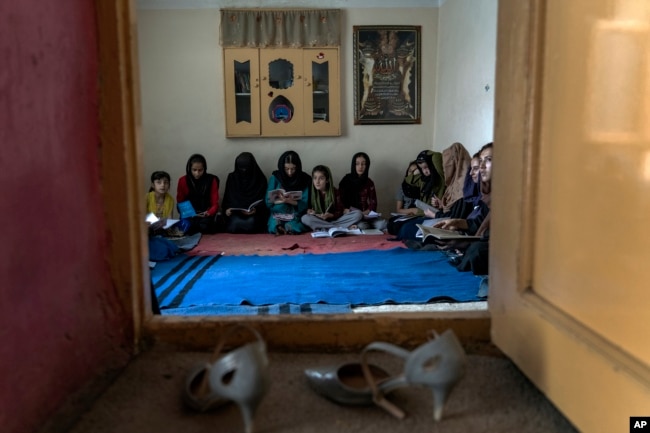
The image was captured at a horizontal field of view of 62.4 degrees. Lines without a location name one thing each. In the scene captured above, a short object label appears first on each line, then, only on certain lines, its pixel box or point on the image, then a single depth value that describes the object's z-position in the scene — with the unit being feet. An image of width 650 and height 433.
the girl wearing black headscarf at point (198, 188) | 15.44
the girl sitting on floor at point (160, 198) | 14.44
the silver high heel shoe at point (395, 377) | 2.35
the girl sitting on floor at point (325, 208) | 14.67
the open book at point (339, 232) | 13.73
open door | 2.06
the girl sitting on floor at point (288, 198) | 14.85
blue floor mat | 7.86
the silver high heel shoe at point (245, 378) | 2.23
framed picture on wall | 16.12
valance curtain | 15.81
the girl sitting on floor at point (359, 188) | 15.79
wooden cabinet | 15.89
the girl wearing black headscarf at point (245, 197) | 15.17
